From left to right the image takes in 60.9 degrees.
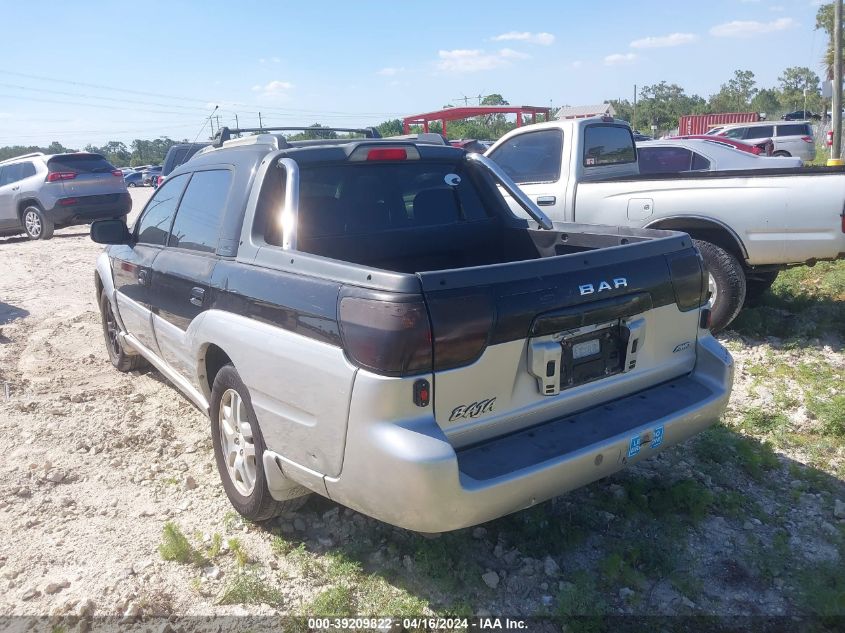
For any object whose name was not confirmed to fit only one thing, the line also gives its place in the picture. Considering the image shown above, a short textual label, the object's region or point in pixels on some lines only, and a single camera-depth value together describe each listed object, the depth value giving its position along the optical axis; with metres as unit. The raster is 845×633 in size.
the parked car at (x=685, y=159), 10.87
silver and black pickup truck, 2.61
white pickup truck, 5.76
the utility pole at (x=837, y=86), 20.25
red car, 16.23
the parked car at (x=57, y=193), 14.86
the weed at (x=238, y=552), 3.34
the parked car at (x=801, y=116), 44.93
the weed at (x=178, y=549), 3.37
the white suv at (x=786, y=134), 25.94
